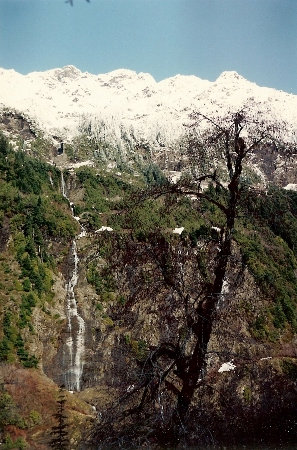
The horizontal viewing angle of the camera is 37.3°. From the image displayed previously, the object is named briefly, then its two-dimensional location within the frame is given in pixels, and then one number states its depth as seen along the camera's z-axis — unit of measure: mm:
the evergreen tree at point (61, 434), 43759
